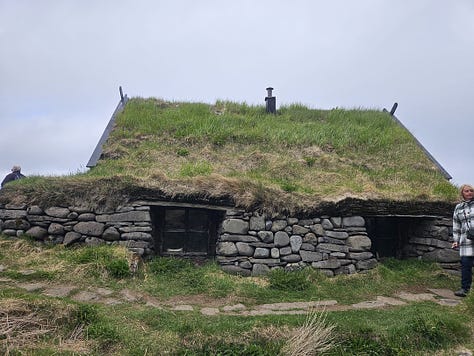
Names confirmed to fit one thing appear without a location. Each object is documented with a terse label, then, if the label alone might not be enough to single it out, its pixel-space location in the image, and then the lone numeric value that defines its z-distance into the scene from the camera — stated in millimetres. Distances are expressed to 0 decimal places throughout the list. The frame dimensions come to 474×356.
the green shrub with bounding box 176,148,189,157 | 9484
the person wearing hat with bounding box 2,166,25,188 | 9335
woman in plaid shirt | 6324
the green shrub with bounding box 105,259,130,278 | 6465
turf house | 7289
